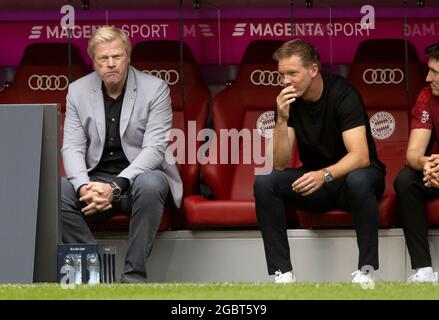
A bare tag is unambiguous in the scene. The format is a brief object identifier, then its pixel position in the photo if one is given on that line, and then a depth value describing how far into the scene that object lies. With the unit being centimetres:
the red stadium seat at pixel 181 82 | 890
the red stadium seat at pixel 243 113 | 894
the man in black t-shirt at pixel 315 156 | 774
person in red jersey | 802
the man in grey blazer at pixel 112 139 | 810
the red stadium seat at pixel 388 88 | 928
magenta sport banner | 960
